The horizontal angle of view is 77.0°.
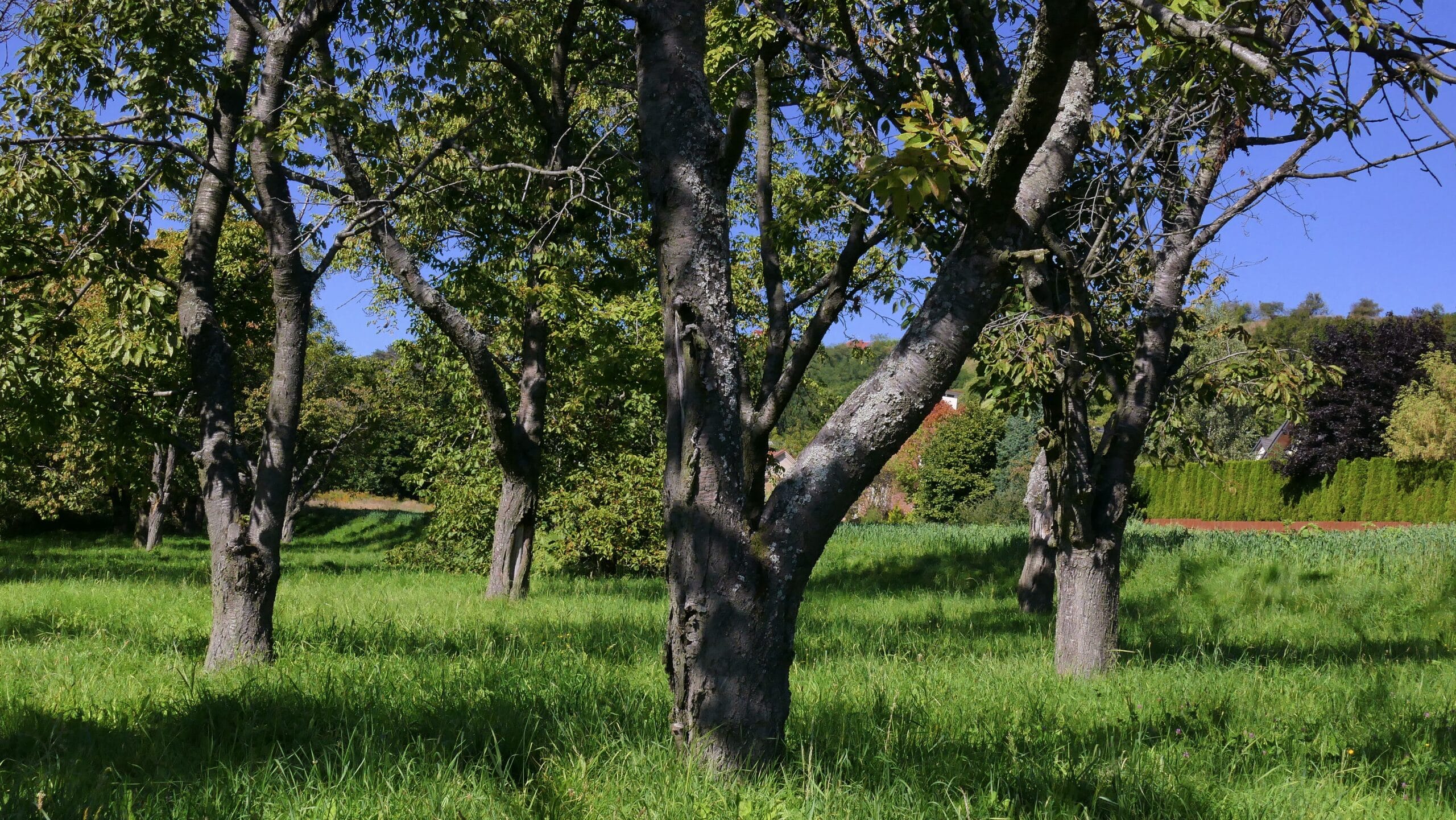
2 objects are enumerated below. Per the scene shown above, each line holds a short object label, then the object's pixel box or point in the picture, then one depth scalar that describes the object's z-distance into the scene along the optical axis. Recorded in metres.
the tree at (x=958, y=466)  41.31
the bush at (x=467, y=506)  18.39
